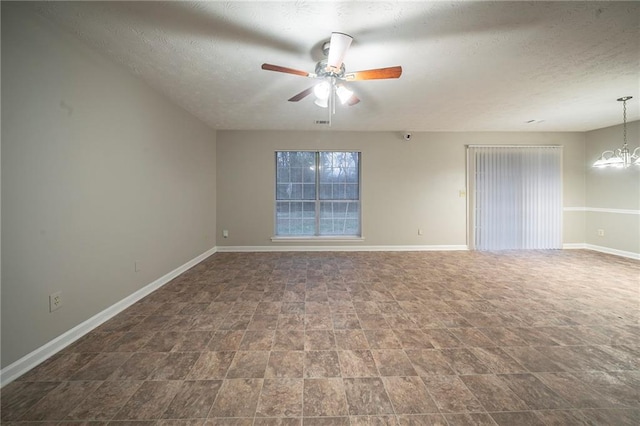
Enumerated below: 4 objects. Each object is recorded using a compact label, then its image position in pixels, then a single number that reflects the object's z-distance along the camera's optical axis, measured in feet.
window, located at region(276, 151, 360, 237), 16.66
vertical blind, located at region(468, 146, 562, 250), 16.10
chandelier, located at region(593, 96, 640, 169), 11.47
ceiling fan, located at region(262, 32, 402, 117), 5.71
